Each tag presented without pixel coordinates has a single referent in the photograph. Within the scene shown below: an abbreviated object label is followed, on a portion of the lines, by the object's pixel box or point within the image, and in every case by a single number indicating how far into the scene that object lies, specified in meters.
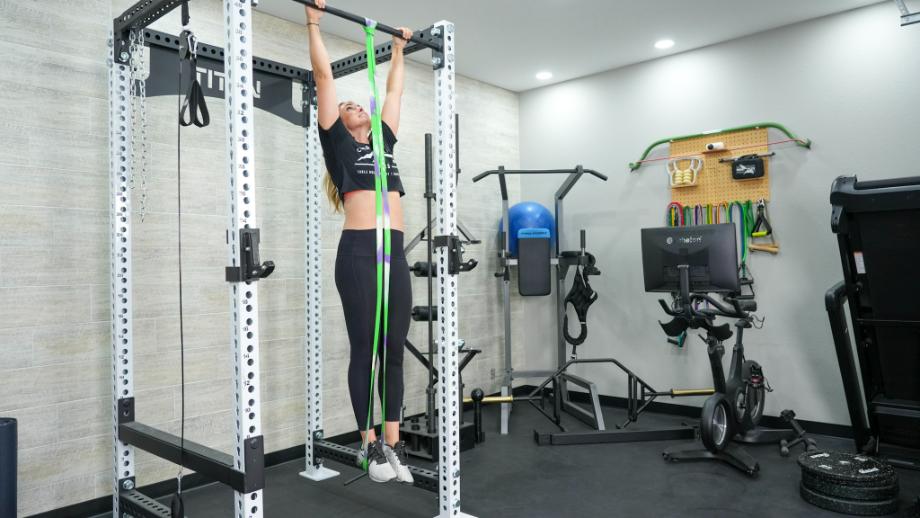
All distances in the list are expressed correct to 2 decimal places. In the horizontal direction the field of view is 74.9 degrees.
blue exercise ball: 4.75
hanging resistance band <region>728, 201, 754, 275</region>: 4.31
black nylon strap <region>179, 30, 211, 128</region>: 2.12
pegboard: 4.27
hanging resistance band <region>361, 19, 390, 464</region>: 2.12
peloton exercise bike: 3.44
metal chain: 2.55
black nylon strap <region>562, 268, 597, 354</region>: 4.60
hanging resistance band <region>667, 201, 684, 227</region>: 4.61
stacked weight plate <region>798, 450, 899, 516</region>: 2.76
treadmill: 2.98
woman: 2.27
